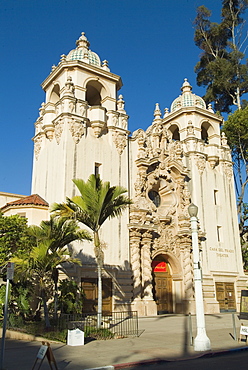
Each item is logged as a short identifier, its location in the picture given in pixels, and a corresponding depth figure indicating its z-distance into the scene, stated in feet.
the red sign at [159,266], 81.87
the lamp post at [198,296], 36.35
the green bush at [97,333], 44.45
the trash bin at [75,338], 39.78
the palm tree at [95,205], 50.44
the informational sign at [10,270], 29.93
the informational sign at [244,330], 41.14
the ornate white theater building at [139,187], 71.56
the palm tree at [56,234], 50.01
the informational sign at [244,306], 45.62
